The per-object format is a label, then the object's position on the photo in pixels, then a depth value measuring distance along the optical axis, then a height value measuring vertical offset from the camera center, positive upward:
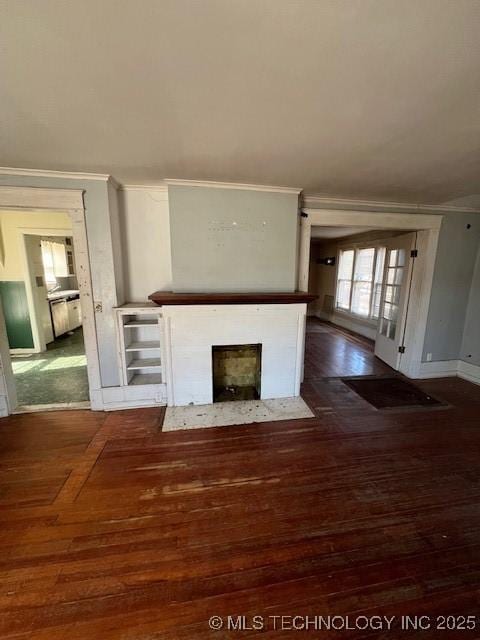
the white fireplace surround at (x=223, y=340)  2.65 -0.75
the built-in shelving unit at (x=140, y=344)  2.60 -0.84
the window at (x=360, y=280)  5.33 -0.16
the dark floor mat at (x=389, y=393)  2.89 -1.49
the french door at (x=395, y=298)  3.63 -0.39
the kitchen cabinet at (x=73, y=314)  5.48 -0.99
